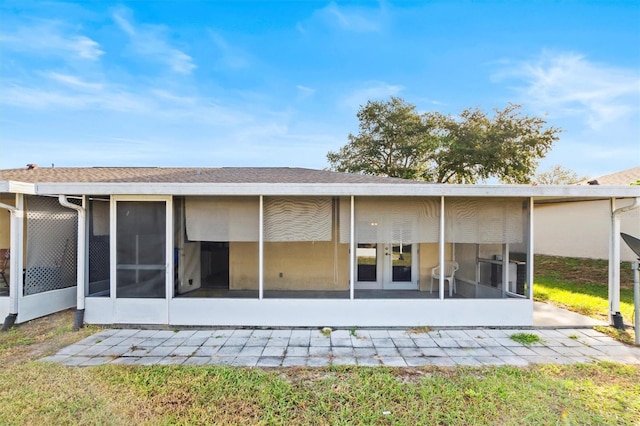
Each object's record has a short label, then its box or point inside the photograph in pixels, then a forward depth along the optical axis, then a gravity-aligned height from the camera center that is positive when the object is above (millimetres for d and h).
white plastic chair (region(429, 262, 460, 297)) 6848 -1306
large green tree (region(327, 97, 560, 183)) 17422 +4310
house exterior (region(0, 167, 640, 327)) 4961 -342
